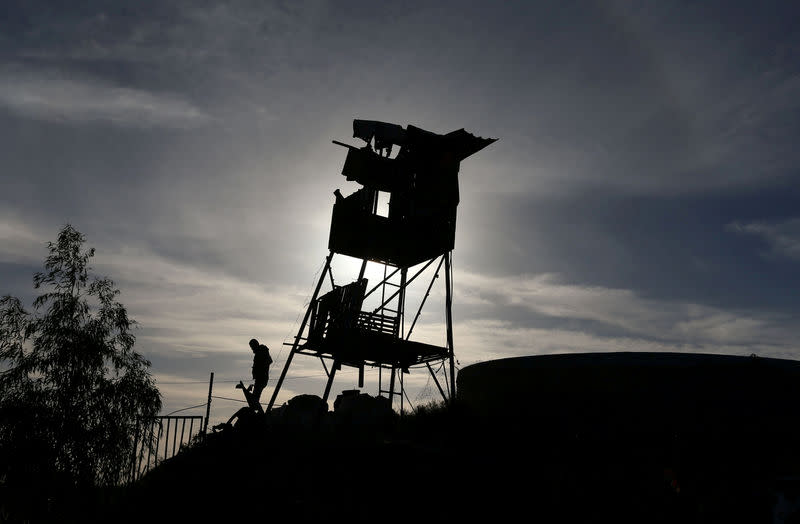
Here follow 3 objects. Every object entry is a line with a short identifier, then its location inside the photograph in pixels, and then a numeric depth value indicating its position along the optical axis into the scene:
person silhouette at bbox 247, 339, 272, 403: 18.23
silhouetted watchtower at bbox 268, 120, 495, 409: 19.86
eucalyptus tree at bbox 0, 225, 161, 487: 22.28
